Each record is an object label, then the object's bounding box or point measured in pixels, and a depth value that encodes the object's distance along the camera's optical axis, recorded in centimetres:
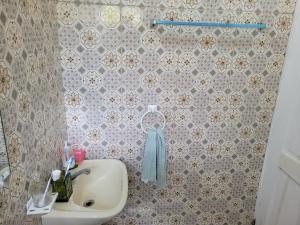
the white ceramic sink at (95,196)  109
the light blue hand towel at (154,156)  155
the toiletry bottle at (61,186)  115
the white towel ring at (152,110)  155
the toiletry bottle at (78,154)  154
